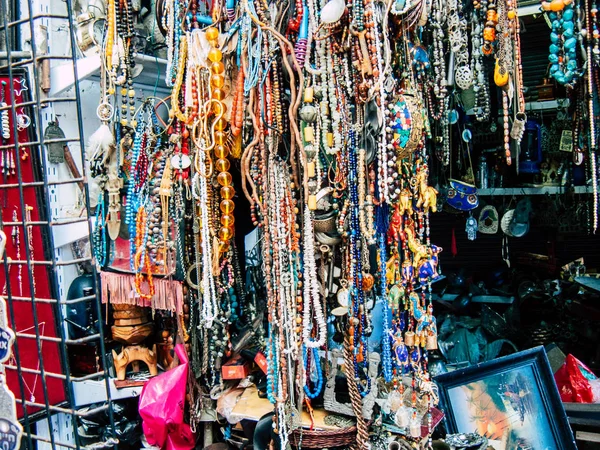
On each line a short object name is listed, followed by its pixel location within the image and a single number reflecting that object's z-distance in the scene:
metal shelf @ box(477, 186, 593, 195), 4.21
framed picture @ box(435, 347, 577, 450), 3.04
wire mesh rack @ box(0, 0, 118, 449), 2.89
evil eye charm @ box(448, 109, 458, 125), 3.97
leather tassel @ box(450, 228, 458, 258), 4.90
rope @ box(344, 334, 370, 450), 2.69
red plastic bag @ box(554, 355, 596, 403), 3.36
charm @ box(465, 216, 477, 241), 4.61
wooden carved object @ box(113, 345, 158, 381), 3.28
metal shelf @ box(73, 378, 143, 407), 3.24
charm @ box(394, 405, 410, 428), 2.71
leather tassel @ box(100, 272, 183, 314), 3.11
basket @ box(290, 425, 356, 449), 2.71
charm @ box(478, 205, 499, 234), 4.65
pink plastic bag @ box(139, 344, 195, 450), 3.07
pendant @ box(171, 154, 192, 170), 2.92
